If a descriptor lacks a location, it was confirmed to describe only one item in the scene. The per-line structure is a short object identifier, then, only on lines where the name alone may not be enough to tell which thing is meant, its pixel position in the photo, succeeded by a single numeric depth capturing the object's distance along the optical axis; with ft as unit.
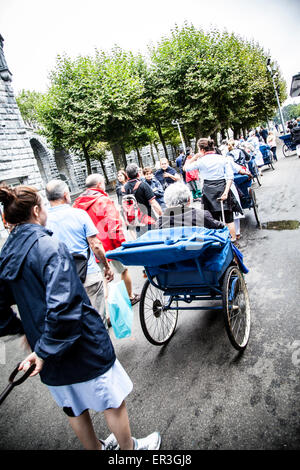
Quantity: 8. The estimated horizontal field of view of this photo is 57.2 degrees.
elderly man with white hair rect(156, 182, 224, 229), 9.71
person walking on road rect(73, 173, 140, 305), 12.31
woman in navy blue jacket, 4.83
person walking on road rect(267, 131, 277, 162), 48.78
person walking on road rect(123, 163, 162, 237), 16.84
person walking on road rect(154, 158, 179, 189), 28.45
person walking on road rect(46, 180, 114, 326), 9.50
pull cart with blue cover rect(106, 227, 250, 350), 7.89
